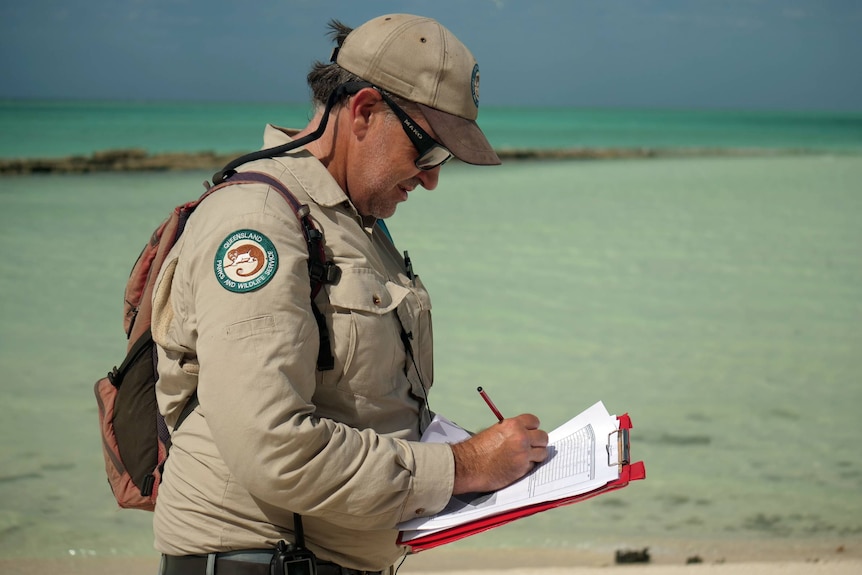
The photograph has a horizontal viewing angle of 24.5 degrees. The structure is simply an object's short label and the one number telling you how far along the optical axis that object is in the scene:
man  2.41
